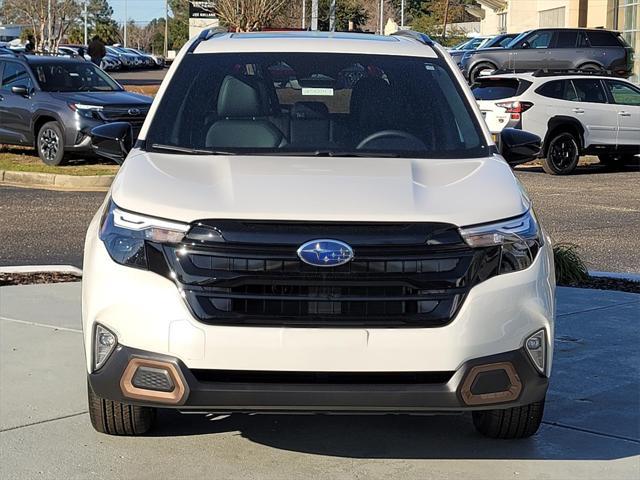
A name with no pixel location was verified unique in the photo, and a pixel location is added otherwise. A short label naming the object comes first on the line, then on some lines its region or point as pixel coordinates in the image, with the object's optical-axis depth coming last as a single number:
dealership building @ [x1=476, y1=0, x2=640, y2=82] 39.06
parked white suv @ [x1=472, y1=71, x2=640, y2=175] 18.41
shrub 8.71
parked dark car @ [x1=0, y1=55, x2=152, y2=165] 16.86
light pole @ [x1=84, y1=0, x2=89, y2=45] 79.87
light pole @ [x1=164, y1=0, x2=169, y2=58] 93.94
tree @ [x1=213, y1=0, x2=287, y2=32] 31.53
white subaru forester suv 4.16
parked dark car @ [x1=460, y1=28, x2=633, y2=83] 28.41
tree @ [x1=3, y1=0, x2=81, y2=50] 58.25
